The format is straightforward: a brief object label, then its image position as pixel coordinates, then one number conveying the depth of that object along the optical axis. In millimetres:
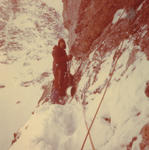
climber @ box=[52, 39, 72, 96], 5426
